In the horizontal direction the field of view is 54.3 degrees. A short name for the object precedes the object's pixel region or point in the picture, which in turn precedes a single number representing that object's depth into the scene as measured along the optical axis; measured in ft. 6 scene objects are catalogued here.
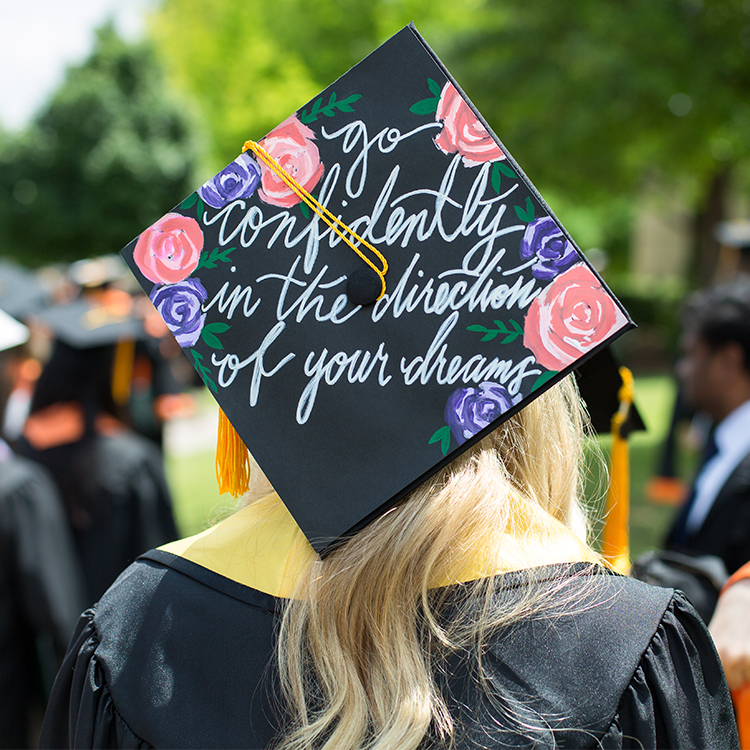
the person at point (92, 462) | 12.12
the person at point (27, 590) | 9.07
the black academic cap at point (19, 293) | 15.88
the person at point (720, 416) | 8.22
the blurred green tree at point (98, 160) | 61.36
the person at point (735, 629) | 4.75
